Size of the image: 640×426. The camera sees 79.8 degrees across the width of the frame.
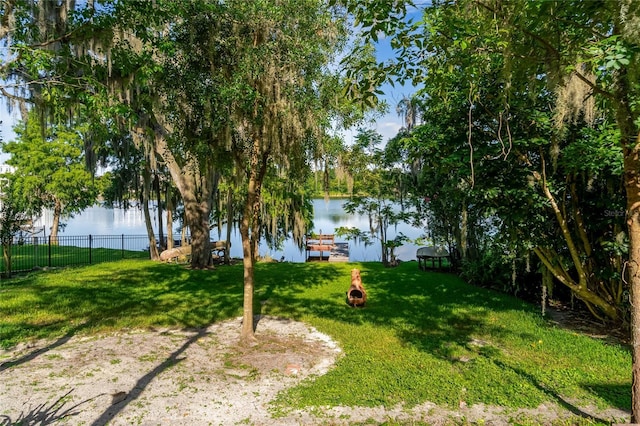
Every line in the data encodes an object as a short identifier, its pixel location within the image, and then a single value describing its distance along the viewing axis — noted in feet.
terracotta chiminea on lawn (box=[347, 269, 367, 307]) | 30.17
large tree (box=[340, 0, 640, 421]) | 9.57
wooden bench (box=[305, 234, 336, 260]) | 70.69
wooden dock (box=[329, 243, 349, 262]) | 81.56
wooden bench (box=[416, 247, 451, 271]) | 48.10
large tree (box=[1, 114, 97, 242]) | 70.64
